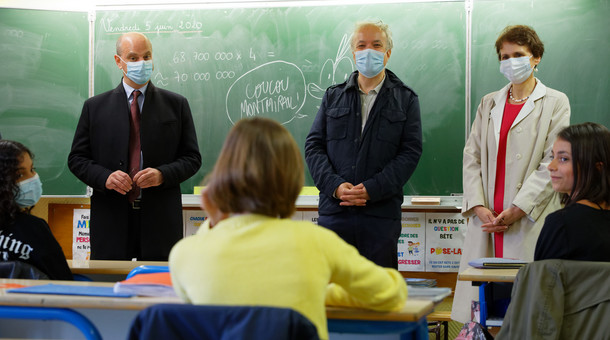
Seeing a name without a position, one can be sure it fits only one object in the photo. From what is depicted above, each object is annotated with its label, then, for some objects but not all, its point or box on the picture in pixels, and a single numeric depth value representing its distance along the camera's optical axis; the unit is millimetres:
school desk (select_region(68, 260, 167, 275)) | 2902
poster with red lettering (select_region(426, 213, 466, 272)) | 4758
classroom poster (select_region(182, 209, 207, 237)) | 5016
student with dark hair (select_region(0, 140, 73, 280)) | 2541
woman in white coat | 3670
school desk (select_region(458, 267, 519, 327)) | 2572
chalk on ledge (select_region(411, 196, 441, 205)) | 4660
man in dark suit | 3570
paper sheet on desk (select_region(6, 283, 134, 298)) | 1894
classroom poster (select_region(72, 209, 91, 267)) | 5086
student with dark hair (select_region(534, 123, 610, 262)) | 2332
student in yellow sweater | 1575
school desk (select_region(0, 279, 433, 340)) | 1719
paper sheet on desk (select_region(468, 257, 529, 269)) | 2844
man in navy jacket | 3430
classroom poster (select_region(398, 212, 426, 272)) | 4805
